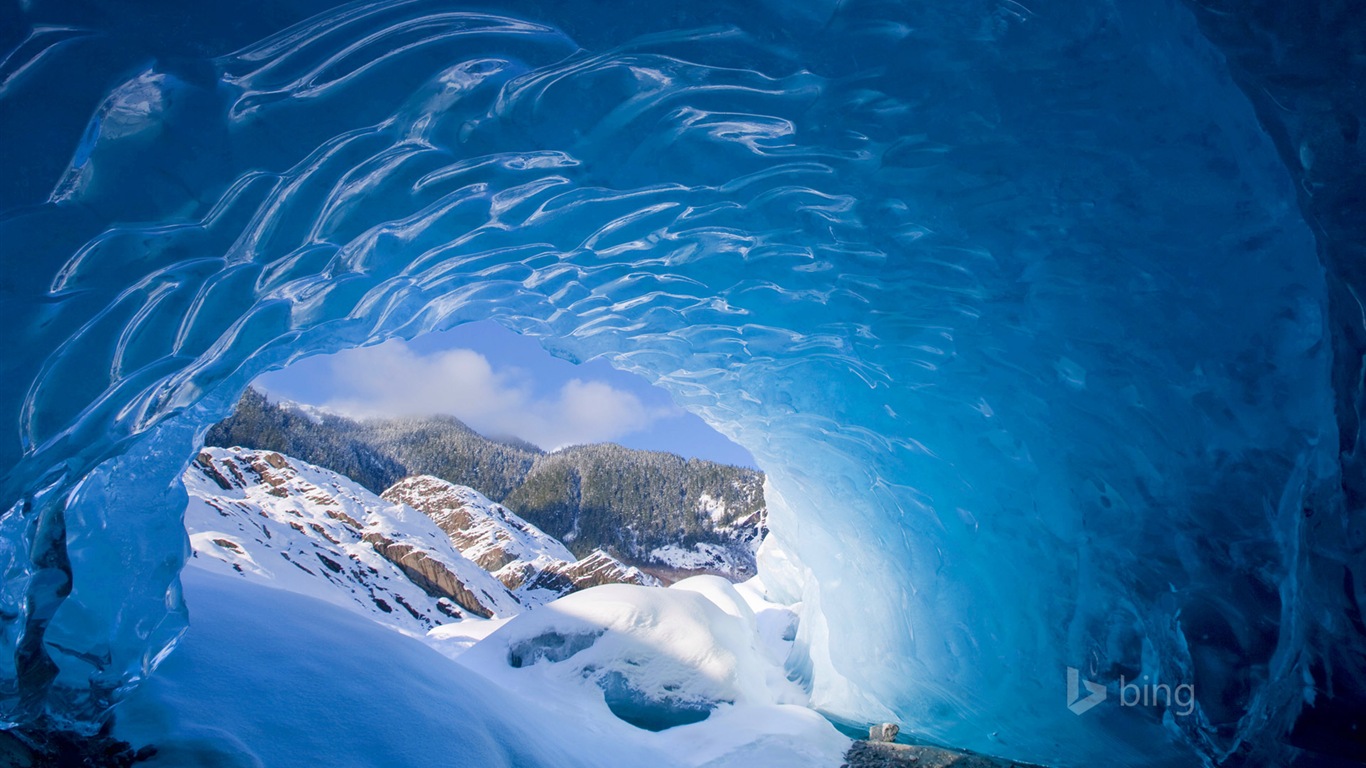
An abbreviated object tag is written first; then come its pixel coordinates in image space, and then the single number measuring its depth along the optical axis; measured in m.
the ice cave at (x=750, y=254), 3.02
